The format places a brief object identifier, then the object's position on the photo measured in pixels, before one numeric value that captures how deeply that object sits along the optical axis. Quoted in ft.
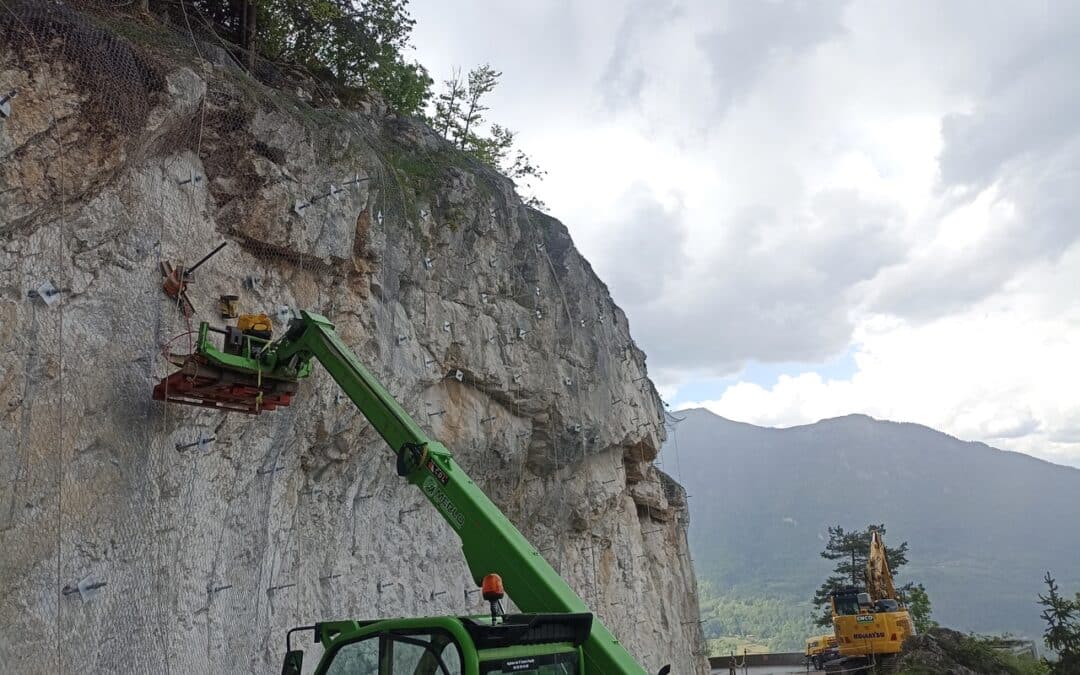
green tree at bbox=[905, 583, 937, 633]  132.98
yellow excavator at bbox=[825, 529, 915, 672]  82.58
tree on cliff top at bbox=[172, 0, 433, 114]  52.90
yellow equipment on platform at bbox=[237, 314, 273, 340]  31.12
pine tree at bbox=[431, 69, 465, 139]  81.25
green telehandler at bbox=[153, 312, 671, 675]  17.12
